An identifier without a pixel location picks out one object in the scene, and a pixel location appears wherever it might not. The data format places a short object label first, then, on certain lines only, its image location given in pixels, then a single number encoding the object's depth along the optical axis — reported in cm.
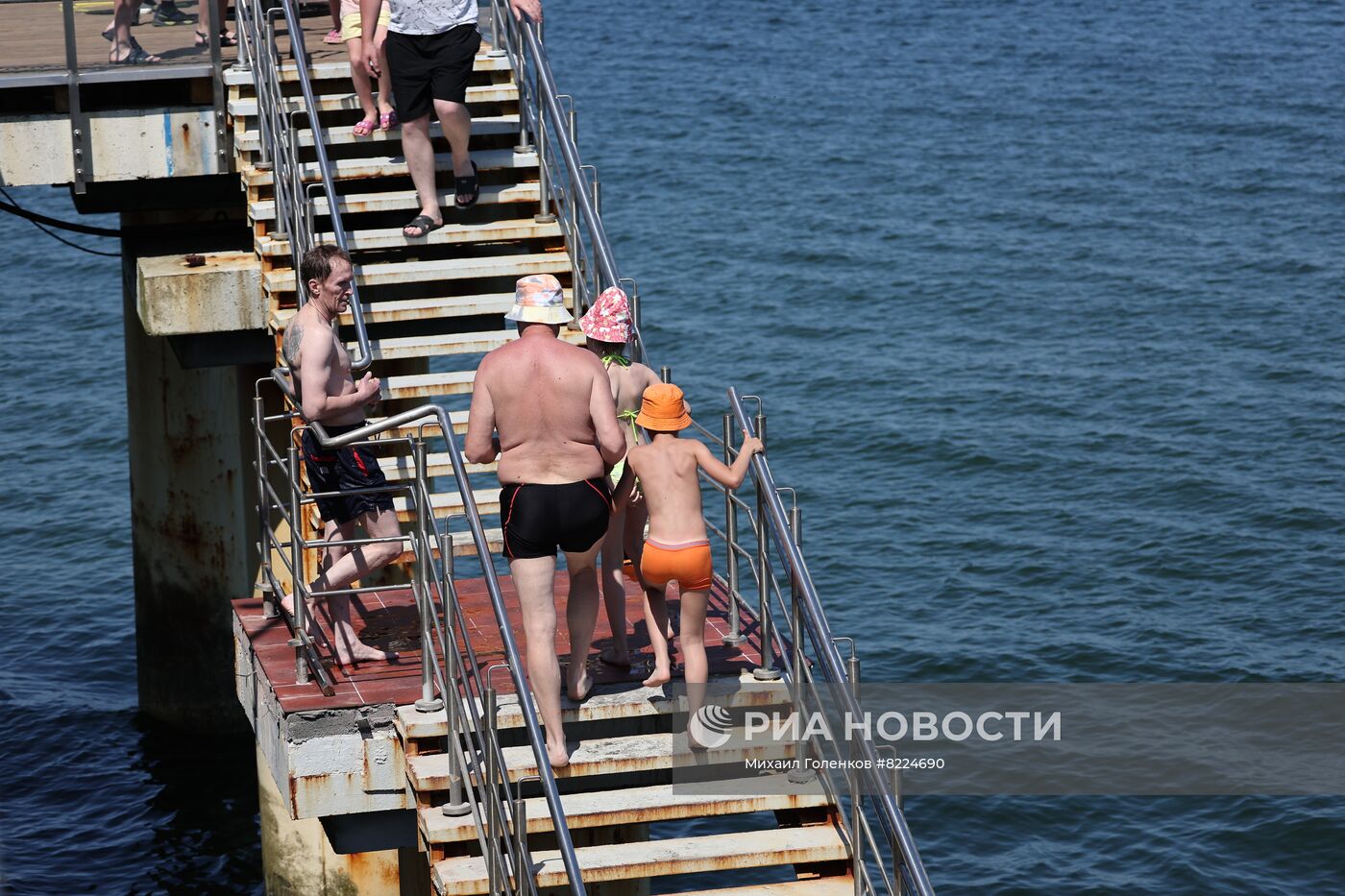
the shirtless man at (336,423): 1675
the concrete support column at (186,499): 3158
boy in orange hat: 1560
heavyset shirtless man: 1518
